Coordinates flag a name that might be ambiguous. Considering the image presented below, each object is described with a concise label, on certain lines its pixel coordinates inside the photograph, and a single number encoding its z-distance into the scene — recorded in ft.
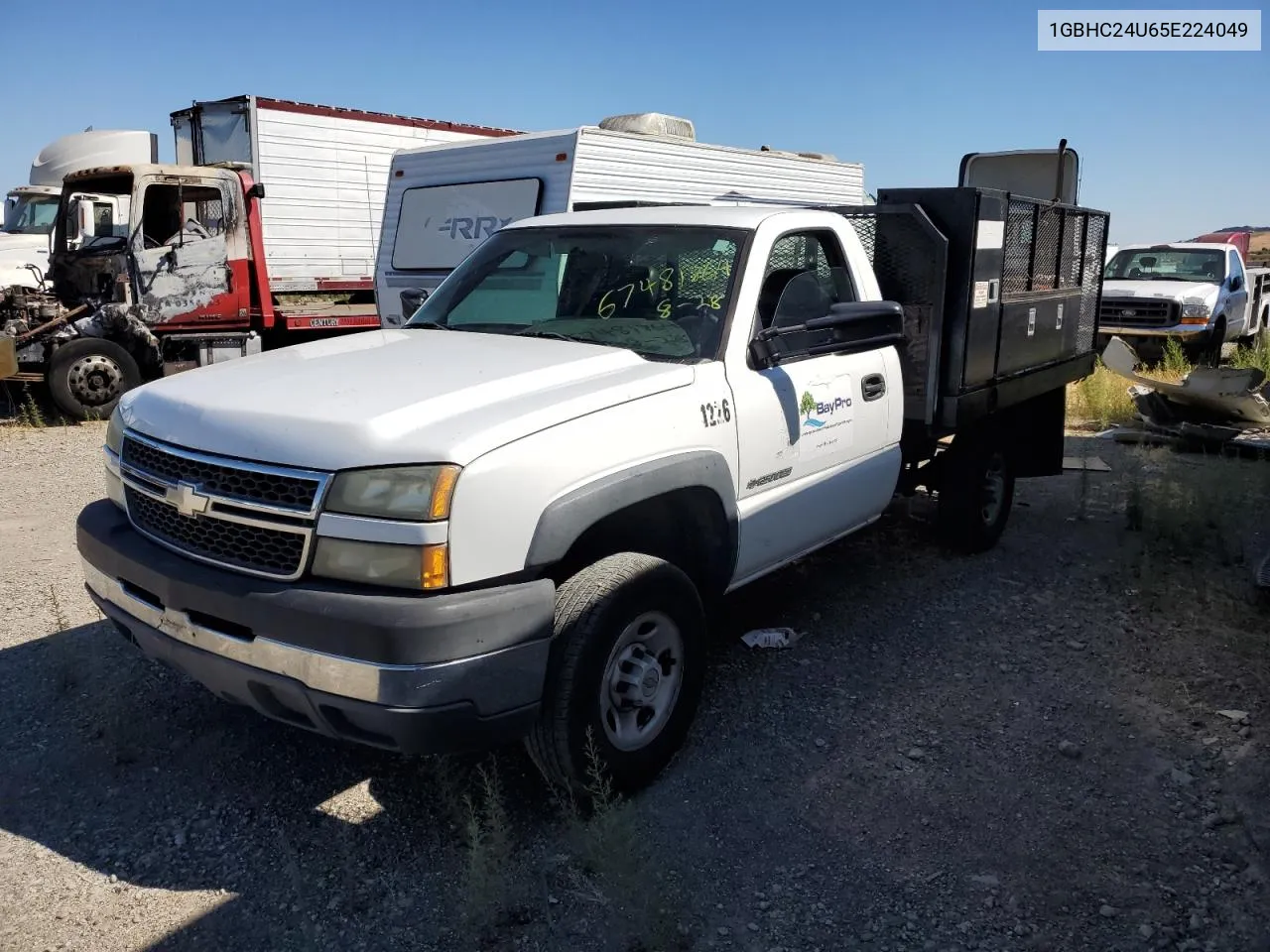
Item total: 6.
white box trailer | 39.86
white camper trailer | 30.63
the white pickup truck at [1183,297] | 45.39
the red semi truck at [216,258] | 35.35
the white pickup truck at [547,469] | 9.20
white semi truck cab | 36.01
